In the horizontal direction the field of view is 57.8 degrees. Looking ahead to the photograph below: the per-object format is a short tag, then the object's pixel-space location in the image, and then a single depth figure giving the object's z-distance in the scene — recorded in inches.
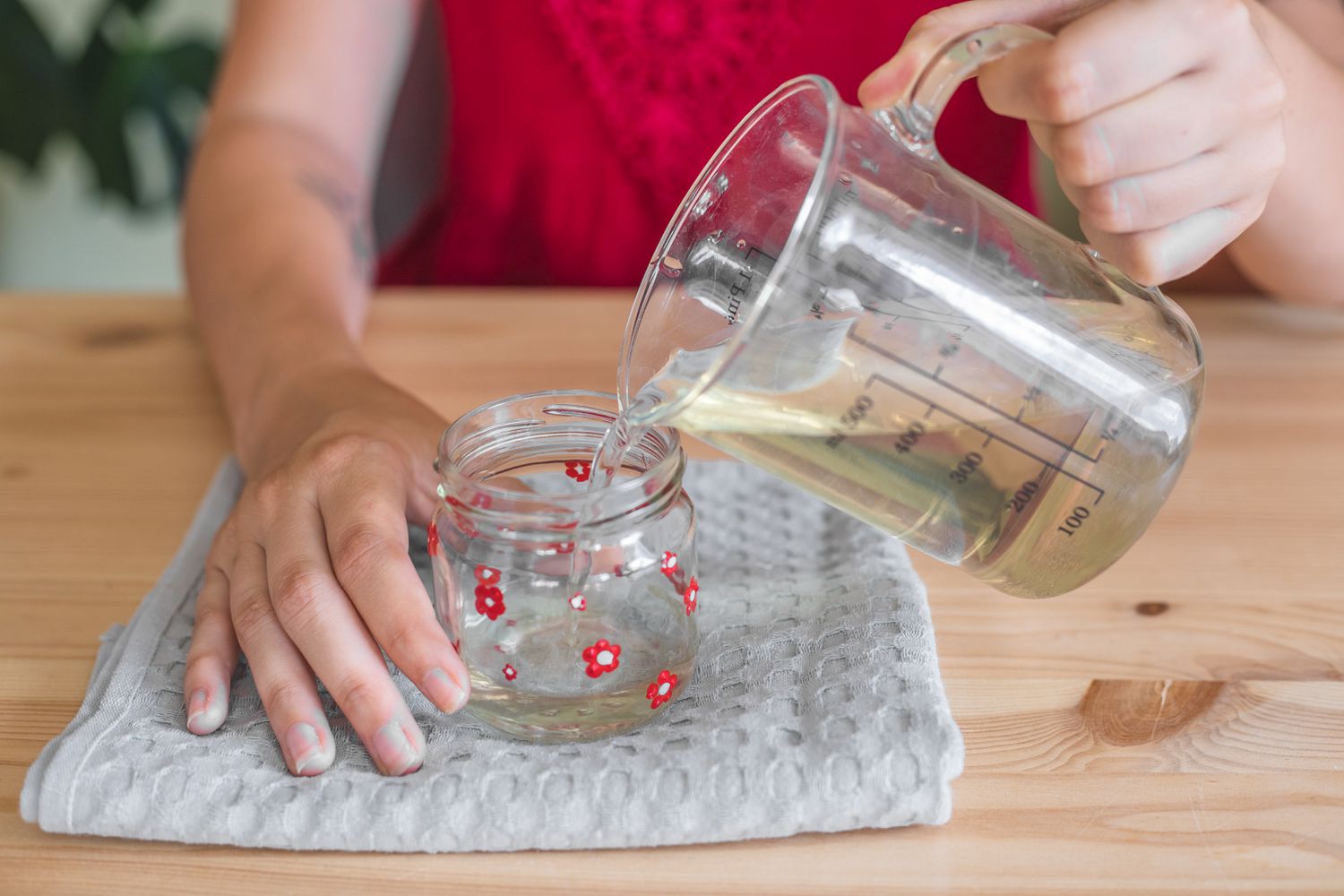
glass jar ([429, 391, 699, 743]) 22.1
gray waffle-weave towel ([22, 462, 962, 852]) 20.1
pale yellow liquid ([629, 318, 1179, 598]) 19.5
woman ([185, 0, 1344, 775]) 20.5
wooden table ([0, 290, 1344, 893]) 19.9
